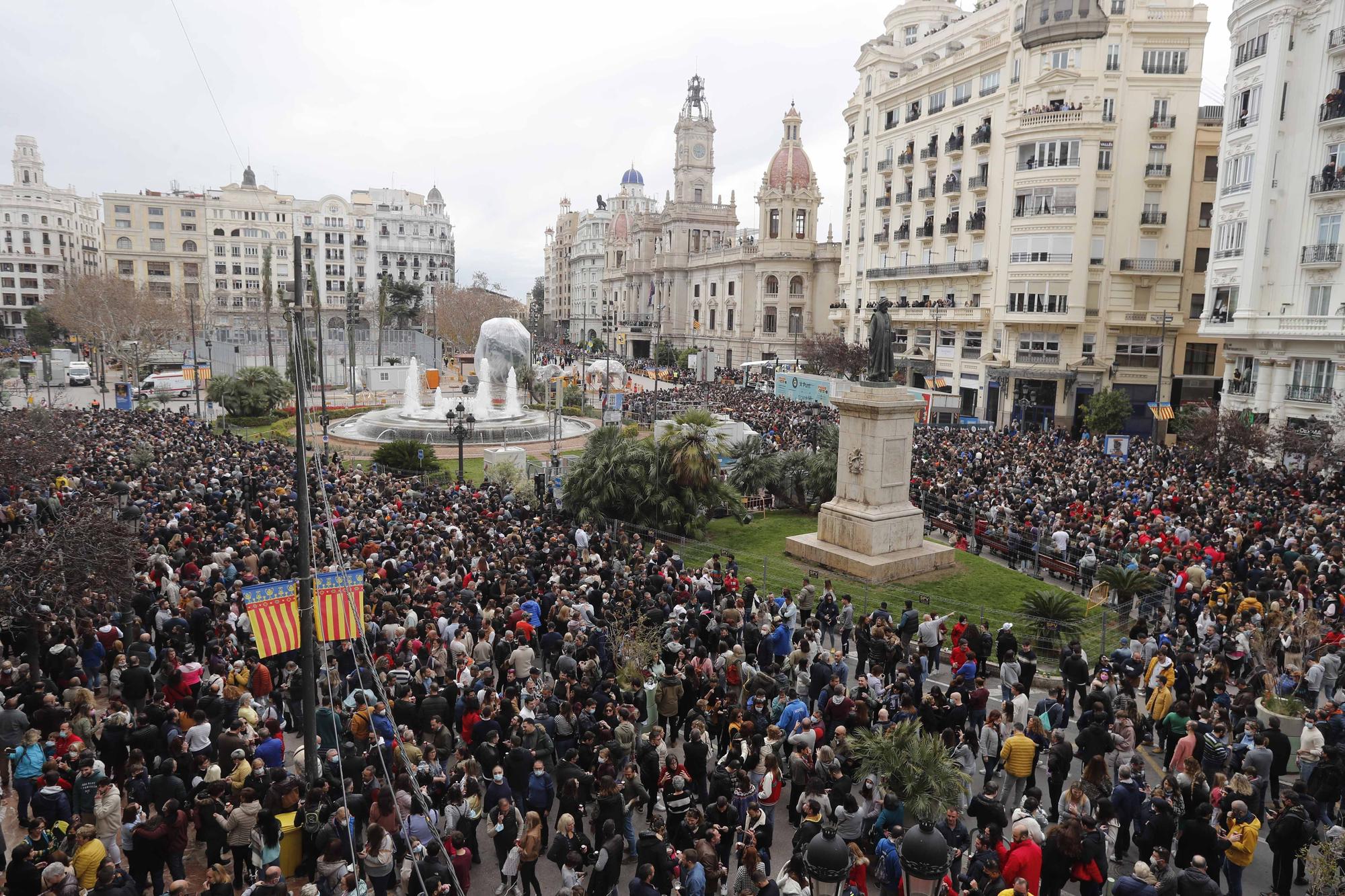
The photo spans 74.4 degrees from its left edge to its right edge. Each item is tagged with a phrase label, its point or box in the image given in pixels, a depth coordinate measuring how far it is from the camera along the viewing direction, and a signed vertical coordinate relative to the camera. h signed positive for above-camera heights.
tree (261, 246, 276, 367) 57.48 +2.33
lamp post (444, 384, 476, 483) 28.38 -3.58
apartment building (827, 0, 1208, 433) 41.44 +6.53
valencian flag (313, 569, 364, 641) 9.85 -3.22
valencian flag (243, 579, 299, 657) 9.27 -3.09
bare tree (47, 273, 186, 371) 58.75 +0.14
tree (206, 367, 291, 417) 43.69 -3.57
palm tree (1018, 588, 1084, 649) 15.17 -4.94
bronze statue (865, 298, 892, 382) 18.73 -0.31
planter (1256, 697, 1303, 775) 11.18 -4.89
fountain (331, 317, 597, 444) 40.75 -4.46
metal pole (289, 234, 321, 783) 8.42 -2.70
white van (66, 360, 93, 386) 58.94 -3.75
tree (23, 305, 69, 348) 80.69 -1.03
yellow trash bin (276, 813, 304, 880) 7.83 -4.60
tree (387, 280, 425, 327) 97.20 +2.49
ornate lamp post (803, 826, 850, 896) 7.38 -4.39
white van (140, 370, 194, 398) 53.12 -3.94
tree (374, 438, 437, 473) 31.59 -4.71
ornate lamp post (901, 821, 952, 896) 7.57 -4.45
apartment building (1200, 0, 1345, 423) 29.67 +4.53
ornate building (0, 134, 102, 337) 93.19 +8.39
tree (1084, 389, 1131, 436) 38.41 -3.30
